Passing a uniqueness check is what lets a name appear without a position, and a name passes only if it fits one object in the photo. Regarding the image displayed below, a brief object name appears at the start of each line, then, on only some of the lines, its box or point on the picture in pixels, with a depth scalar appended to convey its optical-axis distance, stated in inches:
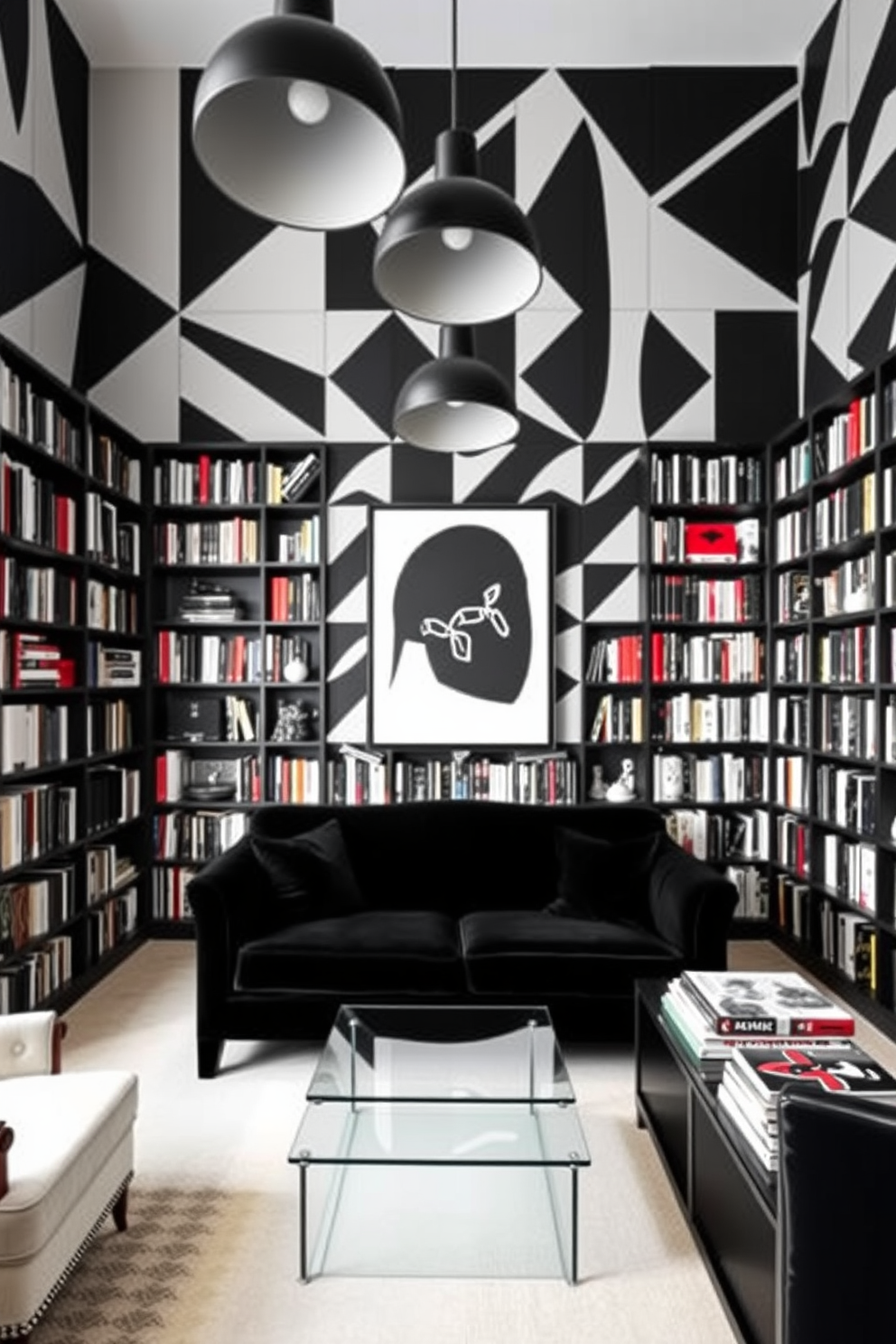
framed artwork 216.5
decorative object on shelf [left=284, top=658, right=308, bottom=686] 213.2
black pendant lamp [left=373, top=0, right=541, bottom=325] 79.7
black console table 74.9
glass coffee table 92.1
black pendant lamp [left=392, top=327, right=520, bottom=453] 124.3
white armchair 73.9
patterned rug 83.3
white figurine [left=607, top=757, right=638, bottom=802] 211.0
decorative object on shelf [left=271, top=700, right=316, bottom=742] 215.5
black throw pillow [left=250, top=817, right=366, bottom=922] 151.9
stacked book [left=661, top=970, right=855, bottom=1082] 90.7
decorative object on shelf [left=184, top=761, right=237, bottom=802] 213.5
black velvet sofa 138.4
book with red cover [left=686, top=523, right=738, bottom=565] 213.6
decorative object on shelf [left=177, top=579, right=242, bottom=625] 215.3
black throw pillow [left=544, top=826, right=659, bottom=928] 157.4
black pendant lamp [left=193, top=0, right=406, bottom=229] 58.9
